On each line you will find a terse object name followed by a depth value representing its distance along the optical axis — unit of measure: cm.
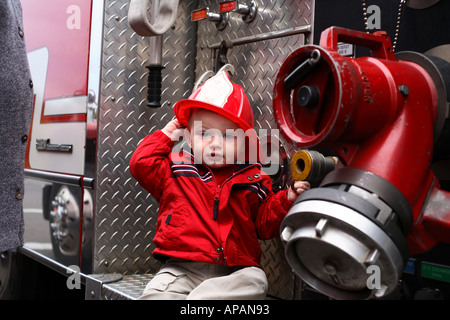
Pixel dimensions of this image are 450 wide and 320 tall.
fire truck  93
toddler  169
